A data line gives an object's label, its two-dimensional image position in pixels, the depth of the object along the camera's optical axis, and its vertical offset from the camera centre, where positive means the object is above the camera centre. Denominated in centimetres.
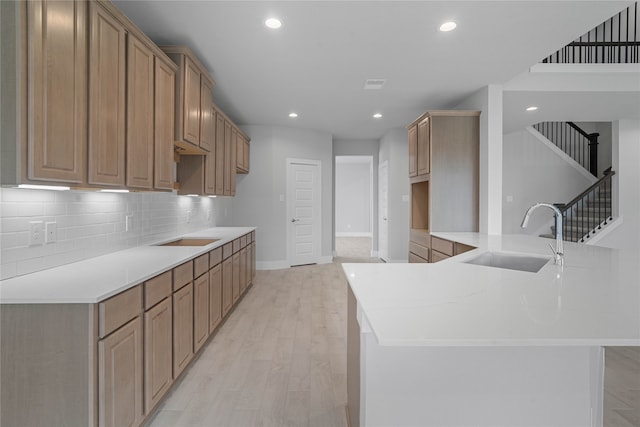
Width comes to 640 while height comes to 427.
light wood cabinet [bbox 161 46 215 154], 277 +102
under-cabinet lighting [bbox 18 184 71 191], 140 +12
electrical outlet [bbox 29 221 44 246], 169 -12
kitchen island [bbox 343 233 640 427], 107 -61
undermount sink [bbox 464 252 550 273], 216 -35
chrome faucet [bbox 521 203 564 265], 185 -14
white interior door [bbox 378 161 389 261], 675 +3
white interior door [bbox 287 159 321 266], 627 +1
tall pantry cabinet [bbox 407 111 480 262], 403 +55
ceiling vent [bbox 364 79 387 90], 380 +159
